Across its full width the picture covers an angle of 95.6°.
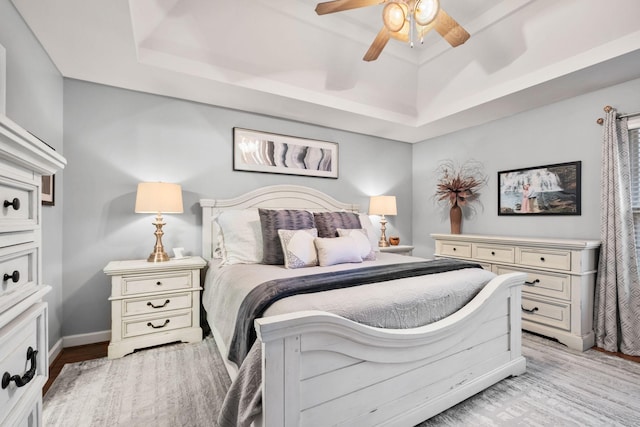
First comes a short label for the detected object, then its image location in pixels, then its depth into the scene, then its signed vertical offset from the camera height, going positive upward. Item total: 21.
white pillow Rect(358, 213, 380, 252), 2.95 -0.17
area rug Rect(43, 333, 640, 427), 1.57 -1.12
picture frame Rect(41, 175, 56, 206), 2.02 +0.17
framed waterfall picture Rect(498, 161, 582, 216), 2.80 +0.25
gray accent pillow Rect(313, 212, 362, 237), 2.72 -0.08
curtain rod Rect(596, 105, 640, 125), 2.39 +0.83
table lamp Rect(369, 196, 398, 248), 3.73 +0.10
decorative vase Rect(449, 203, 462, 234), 3.64 -0.05
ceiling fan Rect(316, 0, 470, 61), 1.72 +1.21
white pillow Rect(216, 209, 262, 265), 2.41 -0.20
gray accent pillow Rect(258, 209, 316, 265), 2.38 -0.10
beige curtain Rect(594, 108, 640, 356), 2.35 -0.35
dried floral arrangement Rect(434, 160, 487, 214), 3.60 +0.39
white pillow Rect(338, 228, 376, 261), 2.47 -0.24
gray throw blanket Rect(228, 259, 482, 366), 1.35 -0.38
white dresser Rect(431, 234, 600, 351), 2.42 -0.60
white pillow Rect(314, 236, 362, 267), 2.27 -0.29
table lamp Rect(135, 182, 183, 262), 2.41 +0.11
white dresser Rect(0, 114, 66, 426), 0.67 -0.18
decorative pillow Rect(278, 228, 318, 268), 2.22 -0.27
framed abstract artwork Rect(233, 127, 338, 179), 3.17 +0.70
